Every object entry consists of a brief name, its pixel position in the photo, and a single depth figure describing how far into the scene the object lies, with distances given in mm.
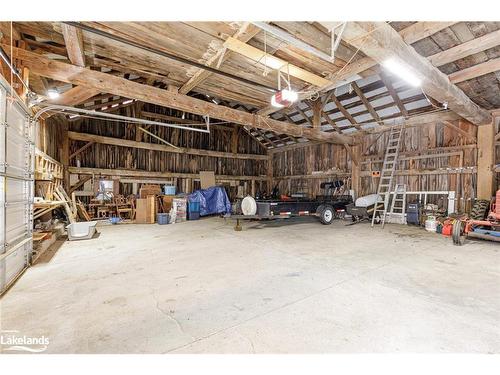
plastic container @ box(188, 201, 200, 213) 9797
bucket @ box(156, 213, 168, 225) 8555
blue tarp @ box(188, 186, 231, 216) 10492
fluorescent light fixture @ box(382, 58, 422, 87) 3615
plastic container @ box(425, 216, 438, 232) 6871
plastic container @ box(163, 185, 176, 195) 10250
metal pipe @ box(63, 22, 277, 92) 3420
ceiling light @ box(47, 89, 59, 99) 4653
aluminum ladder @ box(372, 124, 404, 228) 8219
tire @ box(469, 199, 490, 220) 6196
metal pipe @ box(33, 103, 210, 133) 4804
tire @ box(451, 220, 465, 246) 5282
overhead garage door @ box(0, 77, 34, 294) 3008
